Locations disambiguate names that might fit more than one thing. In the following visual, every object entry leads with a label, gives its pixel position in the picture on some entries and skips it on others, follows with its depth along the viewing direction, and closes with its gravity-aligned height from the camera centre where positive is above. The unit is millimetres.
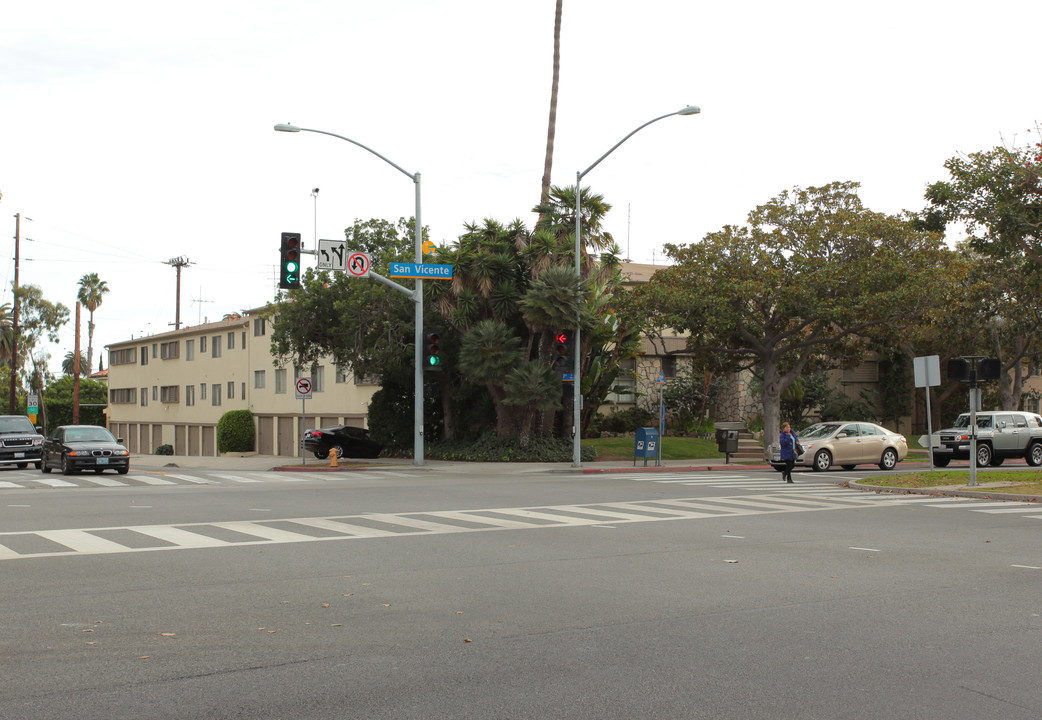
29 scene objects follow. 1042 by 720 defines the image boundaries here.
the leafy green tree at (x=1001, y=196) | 22859 +5175
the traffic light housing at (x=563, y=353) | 29703 +1745
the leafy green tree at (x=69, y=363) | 122162 +6106
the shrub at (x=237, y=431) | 58406 -1212
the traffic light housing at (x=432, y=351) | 29188 +1781
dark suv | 31094 -1030
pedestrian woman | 23922 -1022
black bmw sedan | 26703 -1110
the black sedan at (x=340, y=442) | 40938 -1338
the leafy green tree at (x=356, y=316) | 33812 +3389
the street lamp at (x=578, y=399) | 29828 +322
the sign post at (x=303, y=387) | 31859 +776
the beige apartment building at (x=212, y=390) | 53312 +1278
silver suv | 30000 -959
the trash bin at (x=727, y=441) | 32750 -1089
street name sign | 28016 +4039
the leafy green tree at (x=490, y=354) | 30812 +1795
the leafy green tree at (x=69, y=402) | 82312 +809
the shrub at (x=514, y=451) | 32469 -1410
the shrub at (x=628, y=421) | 45750 -555
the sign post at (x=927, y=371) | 23172 +887
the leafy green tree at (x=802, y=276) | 31328 +4380
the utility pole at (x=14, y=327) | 49594 +4353
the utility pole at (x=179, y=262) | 90062 +13851
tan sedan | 29016 -1135
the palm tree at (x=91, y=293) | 79812 +9818
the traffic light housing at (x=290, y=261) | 23031 +3563
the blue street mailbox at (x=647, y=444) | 30312 -1088
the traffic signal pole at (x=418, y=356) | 29500 +1636
